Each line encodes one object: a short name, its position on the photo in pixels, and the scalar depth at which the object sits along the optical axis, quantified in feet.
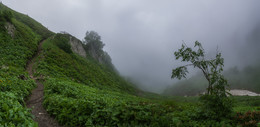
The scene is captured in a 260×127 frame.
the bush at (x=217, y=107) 19.92
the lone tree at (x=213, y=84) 20.12
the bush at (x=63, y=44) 137.63
